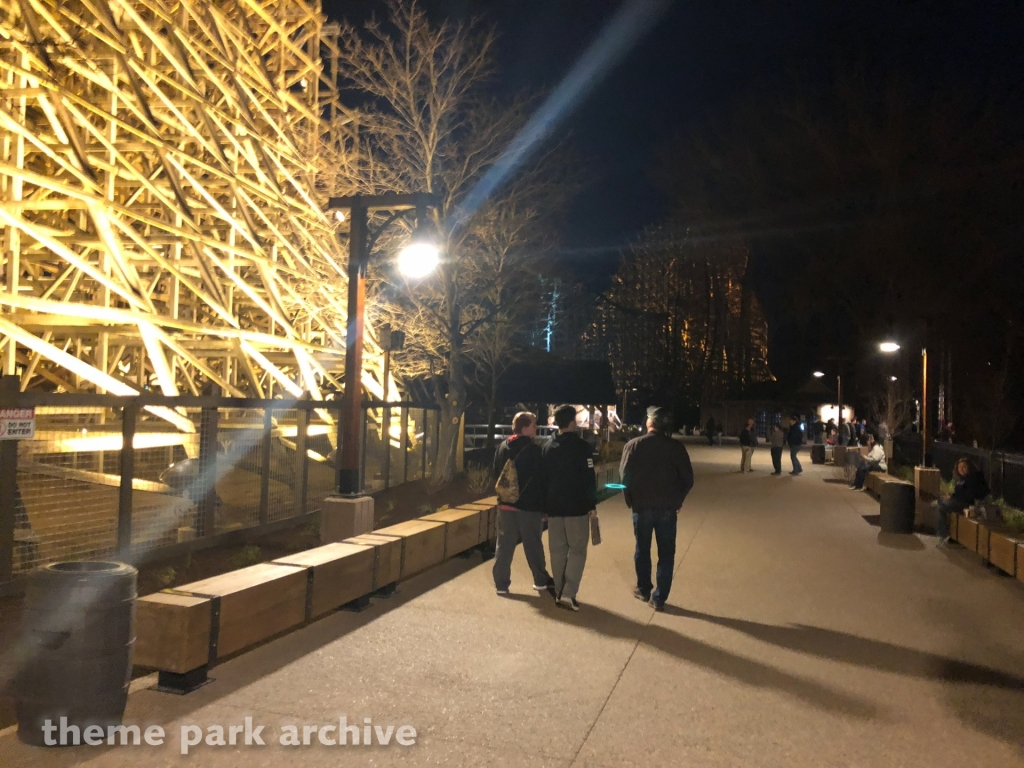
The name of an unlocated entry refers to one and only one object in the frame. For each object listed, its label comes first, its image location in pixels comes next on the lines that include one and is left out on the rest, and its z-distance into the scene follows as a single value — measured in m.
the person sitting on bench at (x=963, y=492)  11.42
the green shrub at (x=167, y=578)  8.36
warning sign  7.02
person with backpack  7.68
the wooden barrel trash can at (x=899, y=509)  12.62
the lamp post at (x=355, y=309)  9.40
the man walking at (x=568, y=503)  7.39
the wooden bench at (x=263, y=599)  5.06
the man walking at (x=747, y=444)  24.09
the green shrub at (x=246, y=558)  9.37
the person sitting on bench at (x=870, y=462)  19.19
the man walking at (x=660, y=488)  7.57
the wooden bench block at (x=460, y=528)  9.28
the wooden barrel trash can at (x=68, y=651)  4.27
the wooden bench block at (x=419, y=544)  8.17
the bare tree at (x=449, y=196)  18.38
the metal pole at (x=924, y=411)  15.77
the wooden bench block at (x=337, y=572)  6.52
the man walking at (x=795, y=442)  23.94
